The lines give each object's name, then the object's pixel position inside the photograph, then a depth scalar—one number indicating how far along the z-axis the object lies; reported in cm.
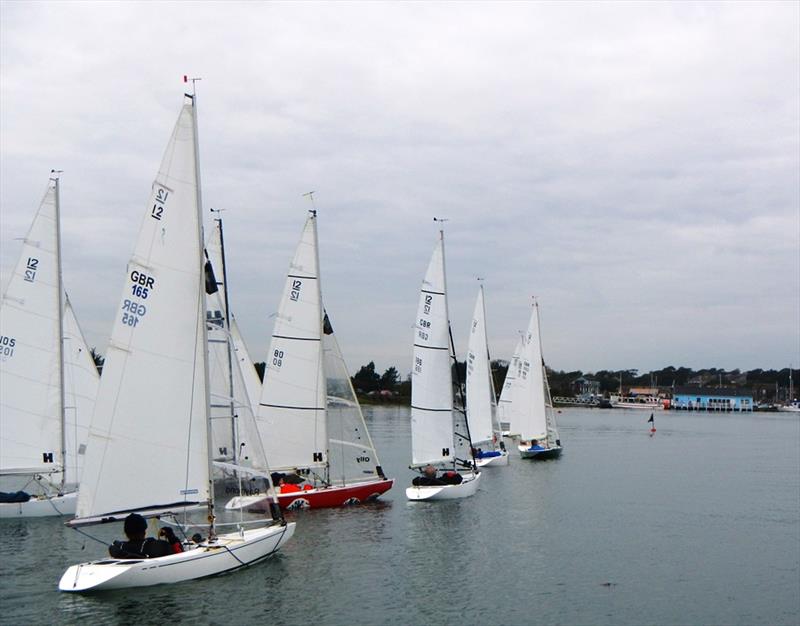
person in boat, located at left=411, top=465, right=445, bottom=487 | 3669
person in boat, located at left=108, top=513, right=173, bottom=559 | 2025
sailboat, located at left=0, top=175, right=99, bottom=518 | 3025
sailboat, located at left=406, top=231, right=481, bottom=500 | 3906
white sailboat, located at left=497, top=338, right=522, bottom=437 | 6589
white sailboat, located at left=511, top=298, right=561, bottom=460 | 6156
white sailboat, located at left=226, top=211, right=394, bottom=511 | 3447
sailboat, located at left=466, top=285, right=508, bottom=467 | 5416
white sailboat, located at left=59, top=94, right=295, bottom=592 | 2064
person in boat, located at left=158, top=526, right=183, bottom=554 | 2100
